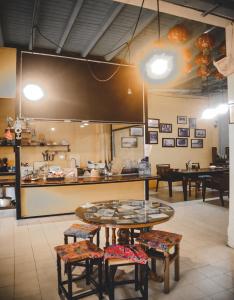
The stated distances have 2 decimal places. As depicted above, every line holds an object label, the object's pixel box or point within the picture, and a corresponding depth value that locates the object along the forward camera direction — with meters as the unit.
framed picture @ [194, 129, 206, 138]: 10.50
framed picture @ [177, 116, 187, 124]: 10.03
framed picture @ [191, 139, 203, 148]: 10.41
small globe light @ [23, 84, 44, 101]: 5.06
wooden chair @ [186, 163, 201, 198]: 7.40
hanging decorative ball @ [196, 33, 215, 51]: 3.85
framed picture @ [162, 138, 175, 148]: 9.70
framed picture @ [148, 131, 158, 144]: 9.43
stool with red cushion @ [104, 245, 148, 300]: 2.21
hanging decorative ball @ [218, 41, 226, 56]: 4.05
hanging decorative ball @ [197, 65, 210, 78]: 4.46
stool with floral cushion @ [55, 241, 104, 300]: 2.26
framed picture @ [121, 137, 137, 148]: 8.76
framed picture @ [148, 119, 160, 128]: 9.39
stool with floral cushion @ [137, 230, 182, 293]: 2.50
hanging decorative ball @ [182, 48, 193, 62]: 4.20
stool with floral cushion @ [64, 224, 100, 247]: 2.82
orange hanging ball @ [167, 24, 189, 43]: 3.73
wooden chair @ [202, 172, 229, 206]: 6.23
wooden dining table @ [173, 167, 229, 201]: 6.85
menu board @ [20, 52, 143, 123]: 5.16
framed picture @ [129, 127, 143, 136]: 8.95
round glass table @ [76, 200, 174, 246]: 2.36
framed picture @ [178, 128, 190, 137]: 10.05
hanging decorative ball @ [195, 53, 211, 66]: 4.18
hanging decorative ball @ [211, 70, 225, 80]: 4.87
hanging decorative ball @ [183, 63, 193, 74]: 4.37
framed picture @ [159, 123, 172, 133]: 9.60
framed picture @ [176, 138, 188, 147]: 10.02
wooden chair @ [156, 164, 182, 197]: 7.20
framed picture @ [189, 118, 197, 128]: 10.33
